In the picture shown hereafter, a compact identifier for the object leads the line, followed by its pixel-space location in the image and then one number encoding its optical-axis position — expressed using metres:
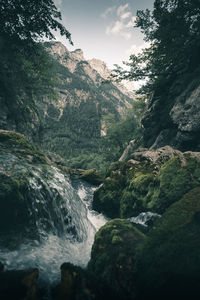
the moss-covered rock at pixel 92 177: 16.32
